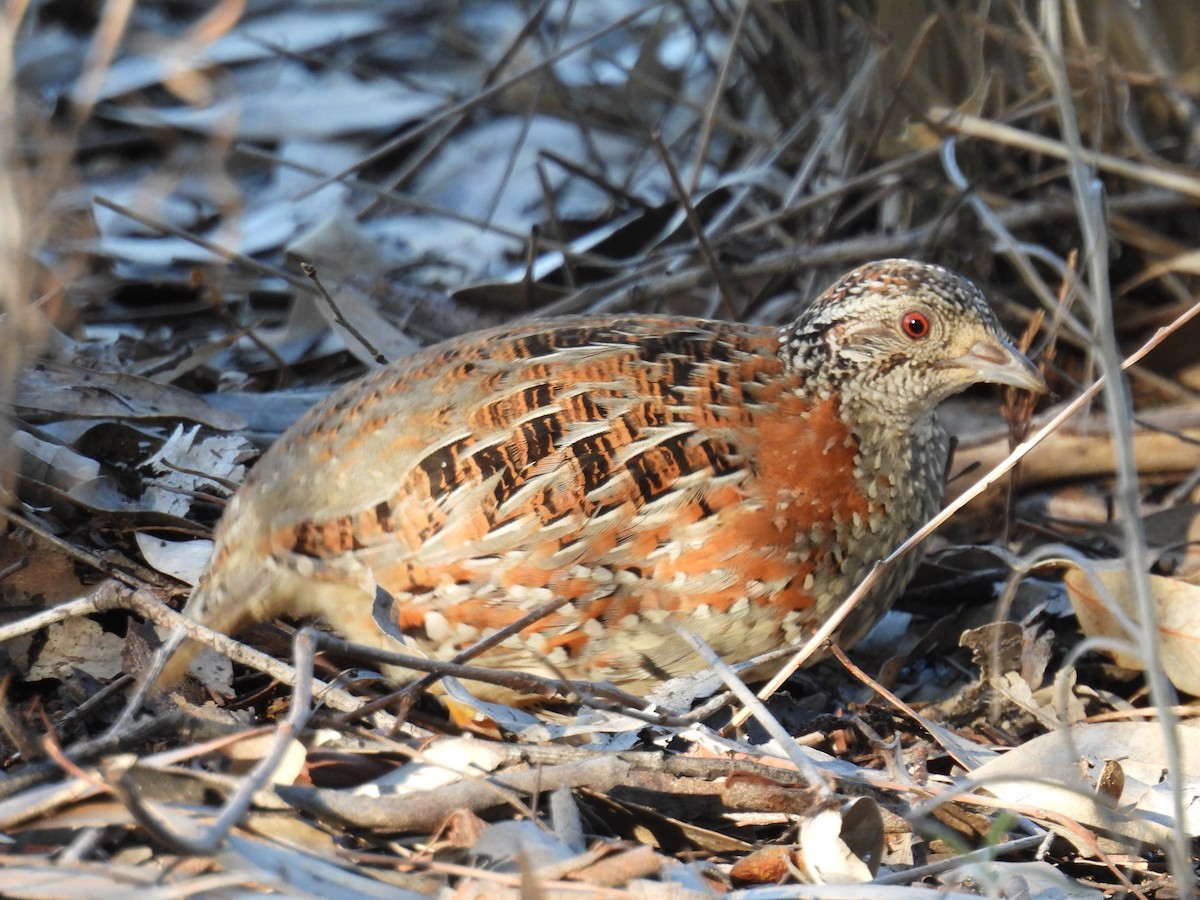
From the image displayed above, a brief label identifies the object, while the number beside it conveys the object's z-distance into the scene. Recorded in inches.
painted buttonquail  286.8
